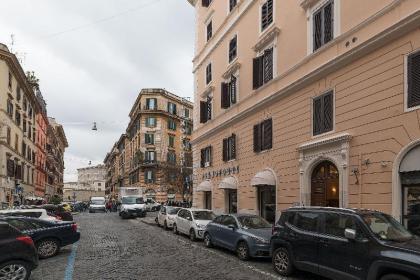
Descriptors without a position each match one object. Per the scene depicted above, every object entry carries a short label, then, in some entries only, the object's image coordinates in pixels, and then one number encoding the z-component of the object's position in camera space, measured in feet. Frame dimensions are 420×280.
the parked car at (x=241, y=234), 43.09
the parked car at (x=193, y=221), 61.62
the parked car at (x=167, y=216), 80.40
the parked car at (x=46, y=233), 44.52
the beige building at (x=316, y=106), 43.78
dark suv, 26.03
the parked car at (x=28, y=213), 49.85
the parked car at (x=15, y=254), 30.19
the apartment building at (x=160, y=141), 226.17
